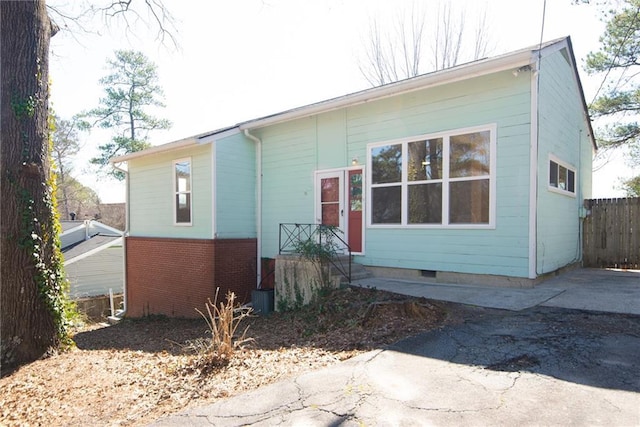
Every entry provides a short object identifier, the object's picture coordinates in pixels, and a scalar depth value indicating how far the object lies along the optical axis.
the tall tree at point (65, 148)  26.70
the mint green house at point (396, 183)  6.68
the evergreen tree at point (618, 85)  10.98
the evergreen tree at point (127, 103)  22.83
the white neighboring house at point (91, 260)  16.34
